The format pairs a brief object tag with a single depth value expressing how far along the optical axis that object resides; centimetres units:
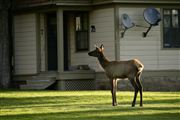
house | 3044
